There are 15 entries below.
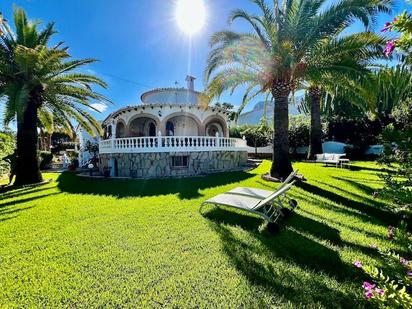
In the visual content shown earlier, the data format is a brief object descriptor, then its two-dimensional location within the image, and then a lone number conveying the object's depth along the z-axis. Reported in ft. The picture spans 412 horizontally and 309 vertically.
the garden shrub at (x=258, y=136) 100.78
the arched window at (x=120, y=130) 69.82
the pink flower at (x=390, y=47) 7.67
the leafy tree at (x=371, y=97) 31.04
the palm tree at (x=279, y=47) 31.78
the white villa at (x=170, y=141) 49.55
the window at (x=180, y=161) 51.84
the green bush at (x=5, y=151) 45.91
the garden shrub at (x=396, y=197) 6.51
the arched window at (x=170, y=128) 68.98
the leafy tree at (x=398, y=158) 8.43
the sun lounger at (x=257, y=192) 22.09
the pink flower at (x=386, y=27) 7.37
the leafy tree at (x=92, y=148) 81.08
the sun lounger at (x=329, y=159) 52.81
